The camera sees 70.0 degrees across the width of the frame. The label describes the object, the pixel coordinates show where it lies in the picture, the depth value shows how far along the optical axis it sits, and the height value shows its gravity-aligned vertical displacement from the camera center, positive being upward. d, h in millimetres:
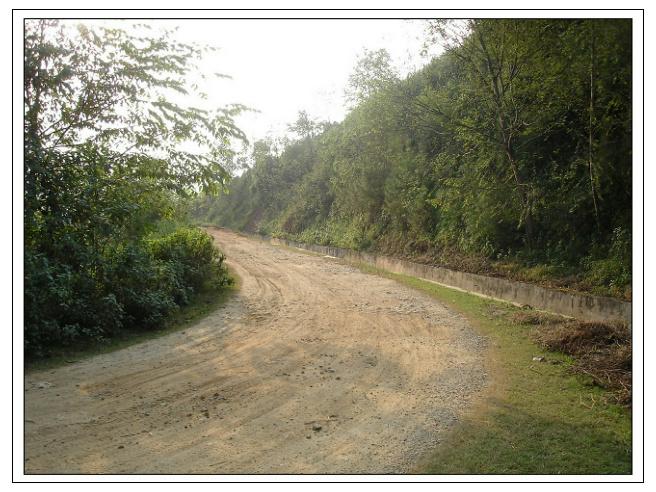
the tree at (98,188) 7109 +941
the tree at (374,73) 14609 +5523
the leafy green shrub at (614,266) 9508 -559
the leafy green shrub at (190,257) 11500 -387
